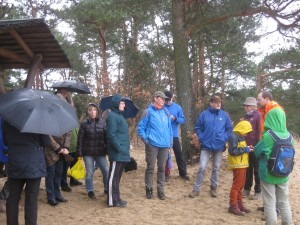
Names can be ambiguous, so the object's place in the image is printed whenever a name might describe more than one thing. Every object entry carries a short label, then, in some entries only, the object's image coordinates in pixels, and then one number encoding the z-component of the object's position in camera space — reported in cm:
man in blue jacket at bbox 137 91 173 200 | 610
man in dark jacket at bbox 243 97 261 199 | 617
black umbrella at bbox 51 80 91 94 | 617
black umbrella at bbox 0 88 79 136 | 384
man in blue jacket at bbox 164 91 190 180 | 727
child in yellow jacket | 542
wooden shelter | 462
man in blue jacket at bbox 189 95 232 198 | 621
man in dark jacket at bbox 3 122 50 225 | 404
